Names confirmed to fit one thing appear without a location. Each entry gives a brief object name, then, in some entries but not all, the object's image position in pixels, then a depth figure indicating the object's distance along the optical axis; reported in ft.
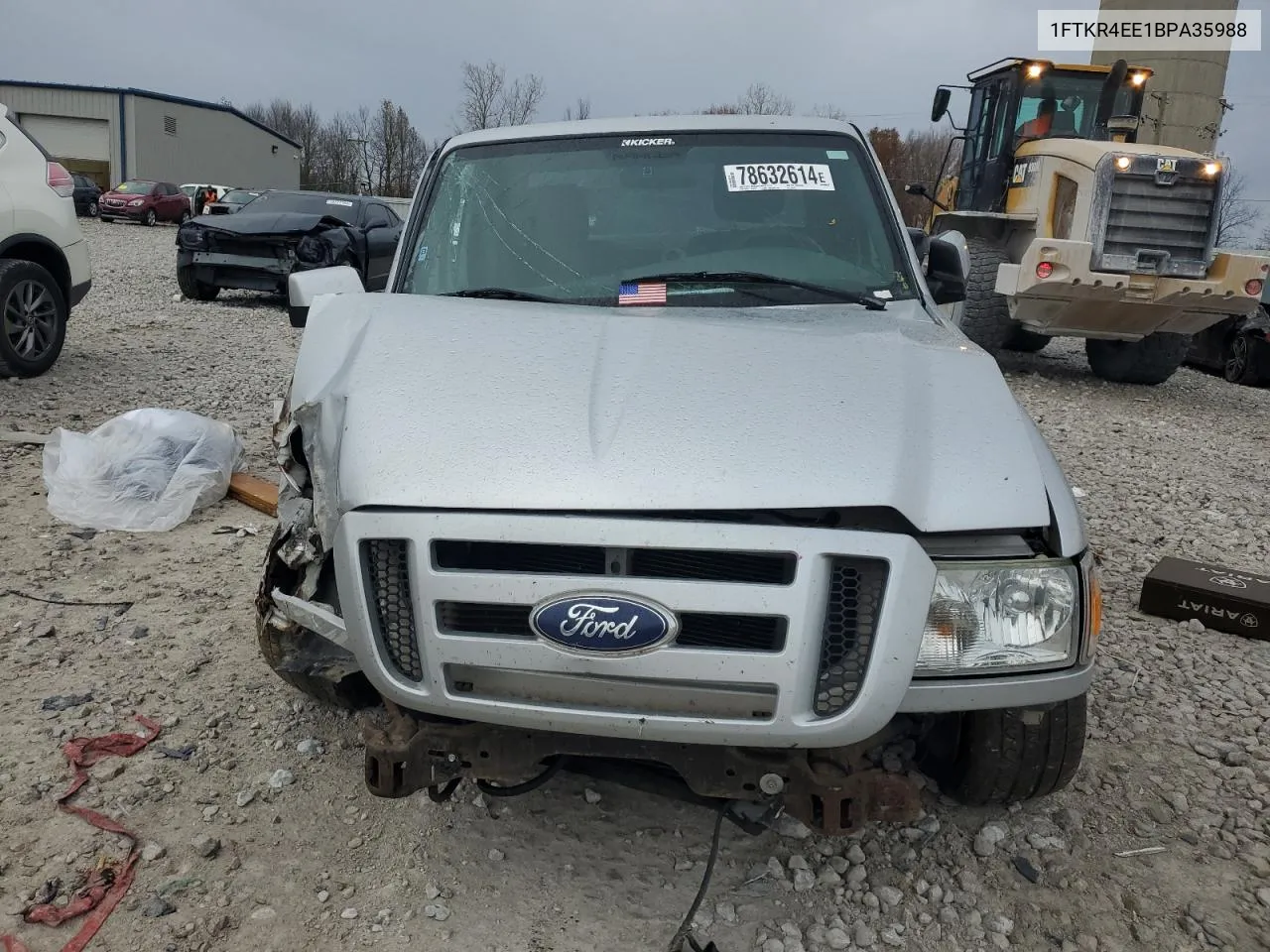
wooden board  15.69
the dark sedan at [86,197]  100.53
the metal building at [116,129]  146.41
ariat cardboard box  12.78
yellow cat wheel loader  28.12
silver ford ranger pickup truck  6.01
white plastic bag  15.02
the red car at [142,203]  94.89
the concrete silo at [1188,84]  99.91
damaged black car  35.35
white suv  22.16
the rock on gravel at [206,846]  7.85
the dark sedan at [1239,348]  36.09
